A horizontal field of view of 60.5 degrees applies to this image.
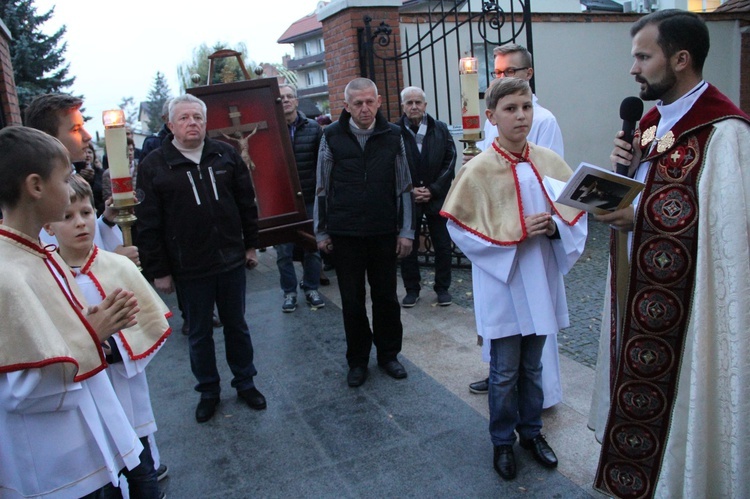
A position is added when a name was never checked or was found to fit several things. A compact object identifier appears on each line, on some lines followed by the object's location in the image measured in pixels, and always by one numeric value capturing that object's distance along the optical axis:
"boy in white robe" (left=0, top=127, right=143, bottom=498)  1.88
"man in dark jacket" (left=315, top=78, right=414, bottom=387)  4.44
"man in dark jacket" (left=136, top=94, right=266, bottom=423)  4.03
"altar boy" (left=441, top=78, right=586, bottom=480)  3.11
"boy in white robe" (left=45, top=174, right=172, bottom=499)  2.84
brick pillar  7.93
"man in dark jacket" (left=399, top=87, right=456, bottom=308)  6.31
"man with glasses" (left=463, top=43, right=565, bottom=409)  3.79
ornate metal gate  7.82
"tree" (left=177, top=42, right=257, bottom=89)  43.06
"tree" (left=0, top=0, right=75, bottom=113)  14.88
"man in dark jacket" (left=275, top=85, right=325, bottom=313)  6.54
